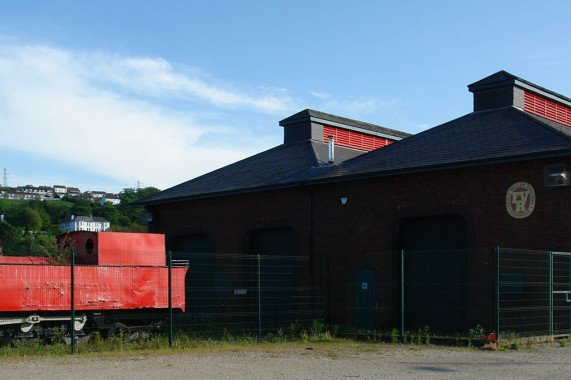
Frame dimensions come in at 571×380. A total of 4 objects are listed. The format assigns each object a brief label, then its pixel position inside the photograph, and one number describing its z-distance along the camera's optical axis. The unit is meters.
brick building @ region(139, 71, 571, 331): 18.80
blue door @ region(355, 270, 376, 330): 21.38
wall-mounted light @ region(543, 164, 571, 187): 17.86
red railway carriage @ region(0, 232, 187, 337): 16.16
